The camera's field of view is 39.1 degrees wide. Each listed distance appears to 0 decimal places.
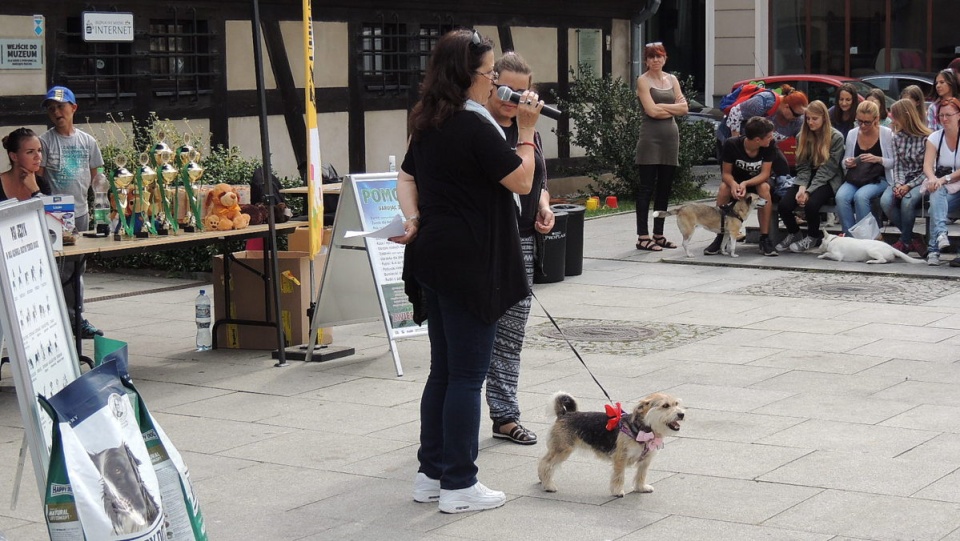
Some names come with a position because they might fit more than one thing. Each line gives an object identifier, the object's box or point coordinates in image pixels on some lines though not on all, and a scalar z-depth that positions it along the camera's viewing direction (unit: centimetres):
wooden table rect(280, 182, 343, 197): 1011
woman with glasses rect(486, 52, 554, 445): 654
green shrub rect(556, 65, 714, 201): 1806
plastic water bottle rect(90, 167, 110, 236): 845
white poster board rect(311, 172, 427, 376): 851
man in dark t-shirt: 1294
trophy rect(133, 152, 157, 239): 838
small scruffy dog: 552
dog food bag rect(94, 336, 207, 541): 445
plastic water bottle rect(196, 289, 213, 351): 919
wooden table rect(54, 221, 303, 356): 783
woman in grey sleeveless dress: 1342
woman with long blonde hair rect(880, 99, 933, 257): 1241
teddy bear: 874
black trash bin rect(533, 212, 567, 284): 1165
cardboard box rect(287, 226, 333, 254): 983
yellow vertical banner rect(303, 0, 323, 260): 871
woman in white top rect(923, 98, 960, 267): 1201
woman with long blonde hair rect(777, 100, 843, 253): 1302
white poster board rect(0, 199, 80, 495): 458
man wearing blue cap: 938
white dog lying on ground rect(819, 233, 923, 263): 1221
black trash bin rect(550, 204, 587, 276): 1206
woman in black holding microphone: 527
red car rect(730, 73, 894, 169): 2241
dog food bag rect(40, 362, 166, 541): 409
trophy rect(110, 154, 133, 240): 828
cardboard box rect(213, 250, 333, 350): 921
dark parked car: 2275
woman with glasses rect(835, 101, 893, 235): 1269
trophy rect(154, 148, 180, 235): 852
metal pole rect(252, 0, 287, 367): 854
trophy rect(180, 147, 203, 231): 870
